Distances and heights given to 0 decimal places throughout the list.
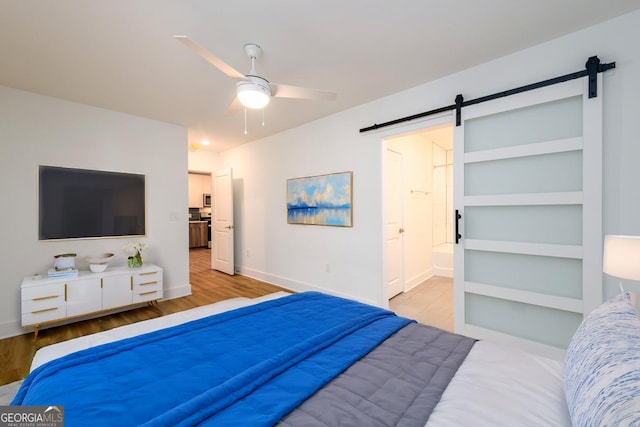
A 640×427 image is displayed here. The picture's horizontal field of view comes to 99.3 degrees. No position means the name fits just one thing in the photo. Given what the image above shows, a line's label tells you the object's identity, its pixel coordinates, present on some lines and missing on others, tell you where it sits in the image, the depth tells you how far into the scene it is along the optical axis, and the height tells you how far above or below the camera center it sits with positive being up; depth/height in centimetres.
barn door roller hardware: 198 +102
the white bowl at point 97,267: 324 -67
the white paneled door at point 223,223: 534 -25
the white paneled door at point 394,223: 394 -18
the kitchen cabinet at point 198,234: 866 -73
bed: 84 -66
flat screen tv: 316 +10
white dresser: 278 -93
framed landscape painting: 369 +16
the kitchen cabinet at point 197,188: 923 +81
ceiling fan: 201 +95
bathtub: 497 -96
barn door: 205 -5
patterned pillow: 60 -42
